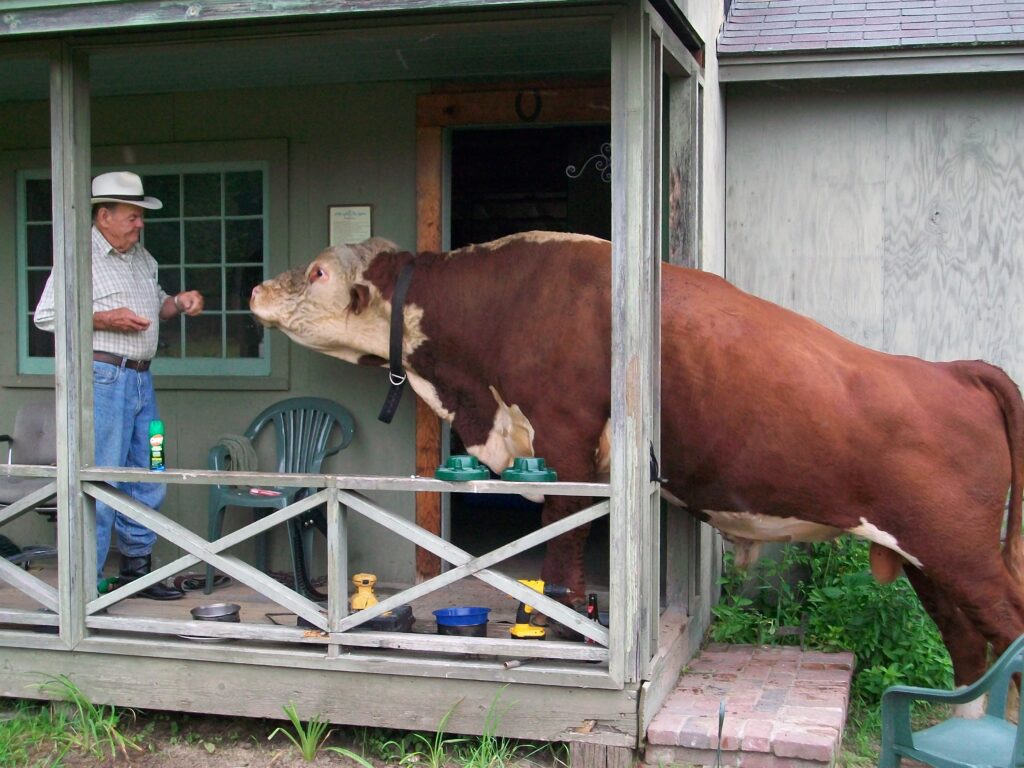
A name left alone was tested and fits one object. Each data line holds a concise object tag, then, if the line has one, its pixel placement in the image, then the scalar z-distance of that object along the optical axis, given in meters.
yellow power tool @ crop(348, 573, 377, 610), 4.89
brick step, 4.33
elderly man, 5.43
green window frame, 6.66
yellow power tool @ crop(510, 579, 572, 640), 4.64
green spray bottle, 5.29
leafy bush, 5.52
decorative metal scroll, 6.16
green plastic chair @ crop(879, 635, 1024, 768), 3.45
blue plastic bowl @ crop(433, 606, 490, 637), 4.75
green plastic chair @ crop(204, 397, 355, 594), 6.42
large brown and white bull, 4.84
